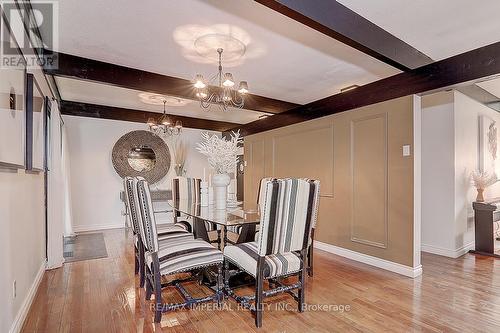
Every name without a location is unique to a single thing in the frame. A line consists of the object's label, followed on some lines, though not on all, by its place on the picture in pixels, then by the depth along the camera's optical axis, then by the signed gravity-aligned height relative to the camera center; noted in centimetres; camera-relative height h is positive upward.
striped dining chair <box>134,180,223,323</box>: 202 -73
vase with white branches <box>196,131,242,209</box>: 297 +8
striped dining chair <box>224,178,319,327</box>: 199 -57
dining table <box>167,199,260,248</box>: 241 -49
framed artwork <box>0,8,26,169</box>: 154 +37
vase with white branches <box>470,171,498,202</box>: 390 -22
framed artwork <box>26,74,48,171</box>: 214 +39
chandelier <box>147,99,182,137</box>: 470 +78
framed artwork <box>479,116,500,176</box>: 433 +35
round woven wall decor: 557 +31
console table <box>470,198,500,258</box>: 377 -86
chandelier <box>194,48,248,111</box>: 251 +85
